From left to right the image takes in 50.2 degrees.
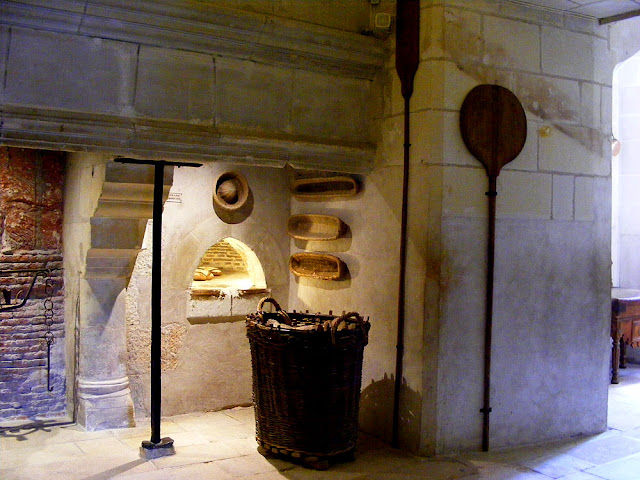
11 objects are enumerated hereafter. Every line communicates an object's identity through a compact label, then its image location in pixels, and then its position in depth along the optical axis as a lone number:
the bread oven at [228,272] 5.38
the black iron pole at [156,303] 3.87
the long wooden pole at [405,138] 4.21
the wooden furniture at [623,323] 5.87
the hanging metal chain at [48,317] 5.06
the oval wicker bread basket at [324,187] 4.70
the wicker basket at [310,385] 3.79
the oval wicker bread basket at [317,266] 4.77
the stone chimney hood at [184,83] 3.41
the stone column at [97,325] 4.55
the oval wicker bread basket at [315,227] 4.81
